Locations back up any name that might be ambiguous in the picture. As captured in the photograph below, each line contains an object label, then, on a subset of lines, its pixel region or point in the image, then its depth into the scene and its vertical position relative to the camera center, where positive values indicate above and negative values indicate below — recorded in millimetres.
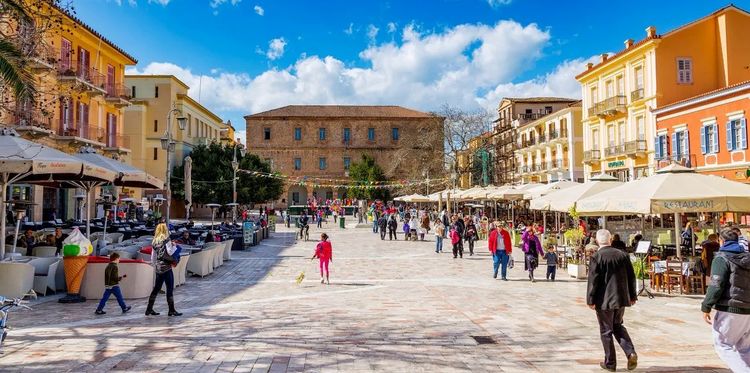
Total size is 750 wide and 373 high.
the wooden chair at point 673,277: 10225 -1301
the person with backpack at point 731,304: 4672 -839
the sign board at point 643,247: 10578 -736
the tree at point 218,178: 43000 +2826
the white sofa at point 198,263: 12586 -1201
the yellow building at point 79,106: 22875 +5729
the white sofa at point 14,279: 8672 -1081
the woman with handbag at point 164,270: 8180 -887
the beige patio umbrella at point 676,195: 9445 +277
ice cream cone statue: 9367 -956
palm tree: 8203 +2417
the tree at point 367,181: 56666 +3336
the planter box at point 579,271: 12812 -1459
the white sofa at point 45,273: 9609 -1102
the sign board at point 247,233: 20703 -811
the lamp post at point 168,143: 16375 +2188
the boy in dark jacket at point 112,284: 8219 -1100
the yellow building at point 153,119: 42156 +7627
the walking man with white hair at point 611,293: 5273 -829
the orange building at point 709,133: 22625 +3672
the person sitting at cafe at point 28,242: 12169 -666
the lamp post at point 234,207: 25786 +249
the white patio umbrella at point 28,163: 8945 +889
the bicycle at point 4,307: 5047 -898
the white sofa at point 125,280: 9641 -1234
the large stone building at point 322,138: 67375 +9457
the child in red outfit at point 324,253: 12031 -931
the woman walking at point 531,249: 12570 -924
